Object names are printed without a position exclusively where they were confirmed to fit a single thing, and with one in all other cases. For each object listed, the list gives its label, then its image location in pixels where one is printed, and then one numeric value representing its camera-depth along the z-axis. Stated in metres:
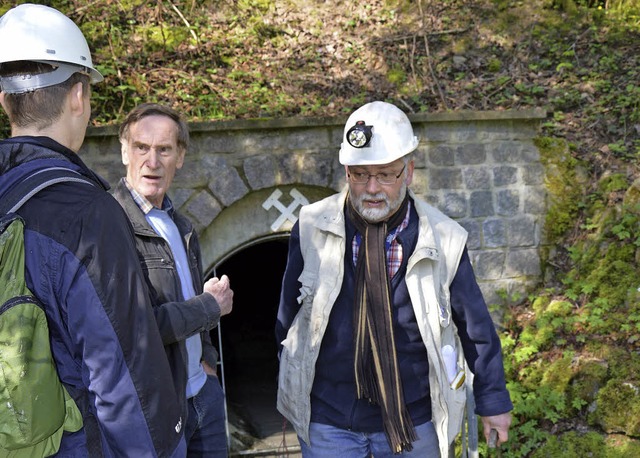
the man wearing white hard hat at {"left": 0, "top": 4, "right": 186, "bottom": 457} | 1.69
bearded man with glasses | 2.68
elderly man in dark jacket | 2.56
